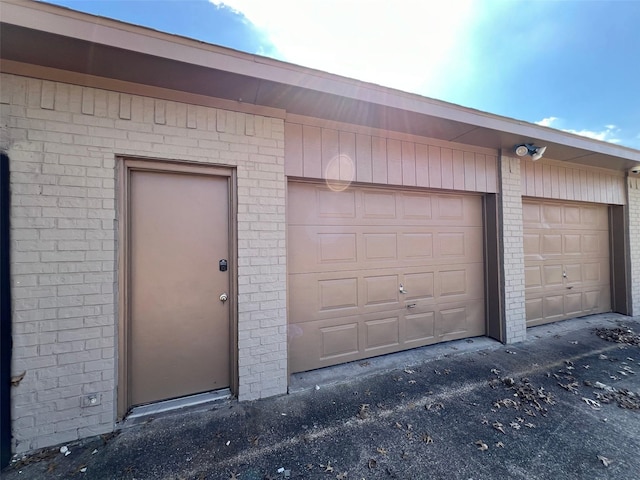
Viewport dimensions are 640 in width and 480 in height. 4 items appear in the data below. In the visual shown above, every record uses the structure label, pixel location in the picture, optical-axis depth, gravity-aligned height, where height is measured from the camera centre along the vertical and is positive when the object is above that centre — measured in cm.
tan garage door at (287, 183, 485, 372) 296 -37
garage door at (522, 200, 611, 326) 431 -34
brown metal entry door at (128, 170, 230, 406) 228 -37
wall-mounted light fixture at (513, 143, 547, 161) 345 +125
